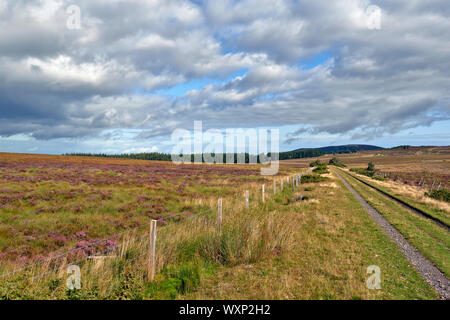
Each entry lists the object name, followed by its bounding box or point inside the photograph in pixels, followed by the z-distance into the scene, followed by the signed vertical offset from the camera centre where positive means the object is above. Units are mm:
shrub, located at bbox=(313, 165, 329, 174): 53625 -3123
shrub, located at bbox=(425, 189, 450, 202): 23209 -3742
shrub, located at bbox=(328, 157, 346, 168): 125512 -3492
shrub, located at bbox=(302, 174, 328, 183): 35031 -3239
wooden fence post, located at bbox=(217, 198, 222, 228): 10669 -2349
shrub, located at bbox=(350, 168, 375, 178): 68000 -5074
